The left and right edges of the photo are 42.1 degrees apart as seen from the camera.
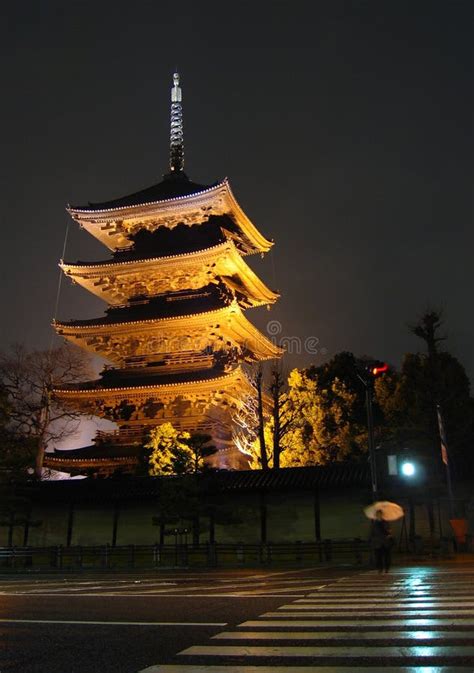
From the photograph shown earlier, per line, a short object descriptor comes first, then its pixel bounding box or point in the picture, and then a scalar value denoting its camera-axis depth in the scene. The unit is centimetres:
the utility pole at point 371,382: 1599
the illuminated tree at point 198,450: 2689
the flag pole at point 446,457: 2484
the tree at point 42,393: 3944
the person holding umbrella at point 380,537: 1605
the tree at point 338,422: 3678
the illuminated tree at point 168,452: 2653
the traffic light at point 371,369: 1593
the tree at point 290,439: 3634
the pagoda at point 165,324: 3400
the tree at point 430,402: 3062
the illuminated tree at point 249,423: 3581
